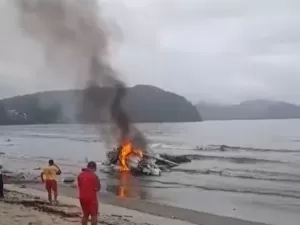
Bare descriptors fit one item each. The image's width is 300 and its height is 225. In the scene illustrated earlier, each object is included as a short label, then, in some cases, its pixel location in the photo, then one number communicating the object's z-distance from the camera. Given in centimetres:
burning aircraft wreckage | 3919
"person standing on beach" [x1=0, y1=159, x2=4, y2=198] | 2138
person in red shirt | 1217
